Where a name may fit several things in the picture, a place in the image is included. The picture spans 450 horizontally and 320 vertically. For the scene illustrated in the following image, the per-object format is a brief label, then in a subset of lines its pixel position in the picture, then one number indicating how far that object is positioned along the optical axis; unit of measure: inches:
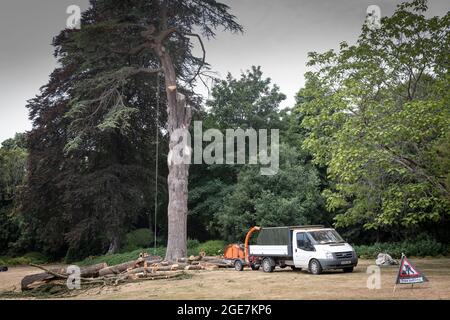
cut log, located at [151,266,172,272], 729.7
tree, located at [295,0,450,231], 645.9
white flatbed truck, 638.5
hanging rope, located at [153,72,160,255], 1122.5
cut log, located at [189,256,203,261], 887.5
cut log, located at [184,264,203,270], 805.4
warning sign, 458.3
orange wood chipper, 774.5
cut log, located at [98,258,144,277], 675.4
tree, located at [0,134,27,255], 1530.5
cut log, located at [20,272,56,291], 611.3
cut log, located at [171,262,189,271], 768.7
